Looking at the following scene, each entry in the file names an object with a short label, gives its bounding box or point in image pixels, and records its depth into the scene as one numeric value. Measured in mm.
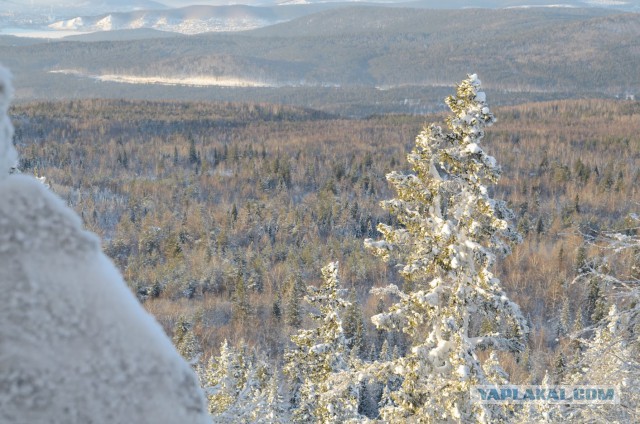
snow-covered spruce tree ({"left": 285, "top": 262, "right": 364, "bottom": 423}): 11258
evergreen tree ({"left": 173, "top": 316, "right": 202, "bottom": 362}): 30588
